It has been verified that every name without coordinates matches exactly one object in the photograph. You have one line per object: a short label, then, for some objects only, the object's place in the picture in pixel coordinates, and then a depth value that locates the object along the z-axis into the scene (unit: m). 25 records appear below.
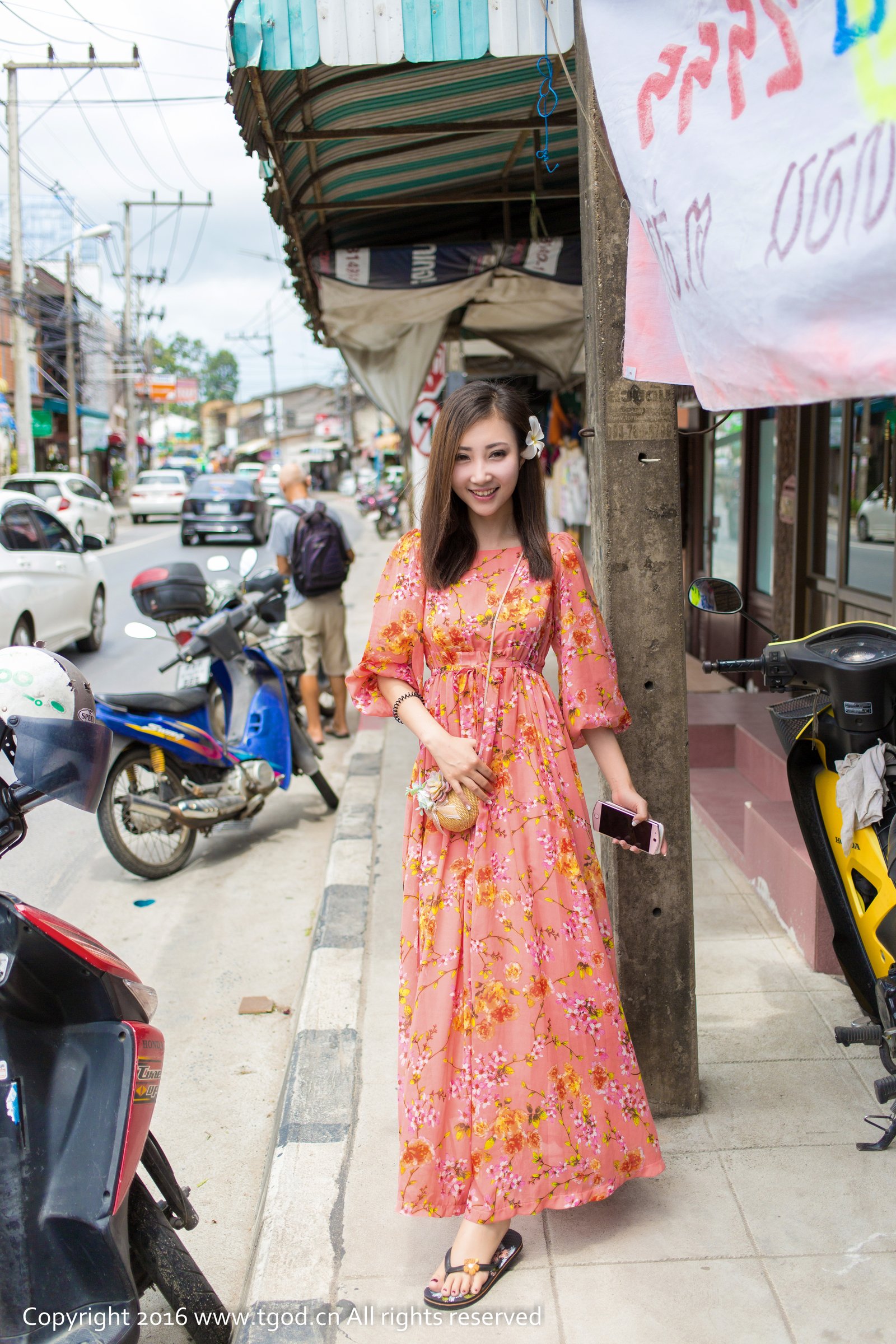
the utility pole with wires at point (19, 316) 21.20
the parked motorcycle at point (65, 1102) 1.92
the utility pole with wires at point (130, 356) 40.88
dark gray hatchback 23.55
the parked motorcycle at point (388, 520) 26.36
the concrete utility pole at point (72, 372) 32.33
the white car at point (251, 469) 56.43
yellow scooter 2.51
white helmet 1.89
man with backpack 7.29
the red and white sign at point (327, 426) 74.75
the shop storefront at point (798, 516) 5.68
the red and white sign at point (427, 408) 7.71
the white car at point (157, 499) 33.25
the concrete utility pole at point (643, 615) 2.69
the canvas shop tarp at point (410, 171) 3.23
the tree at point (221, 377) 118.75
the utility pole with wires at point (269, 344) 81.75
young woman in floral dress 2.30
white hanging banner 1.67
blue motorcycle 5.22
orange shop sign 52.22
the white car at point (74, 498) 19.27
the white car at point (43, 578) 9.34
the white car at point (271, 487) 39.47
